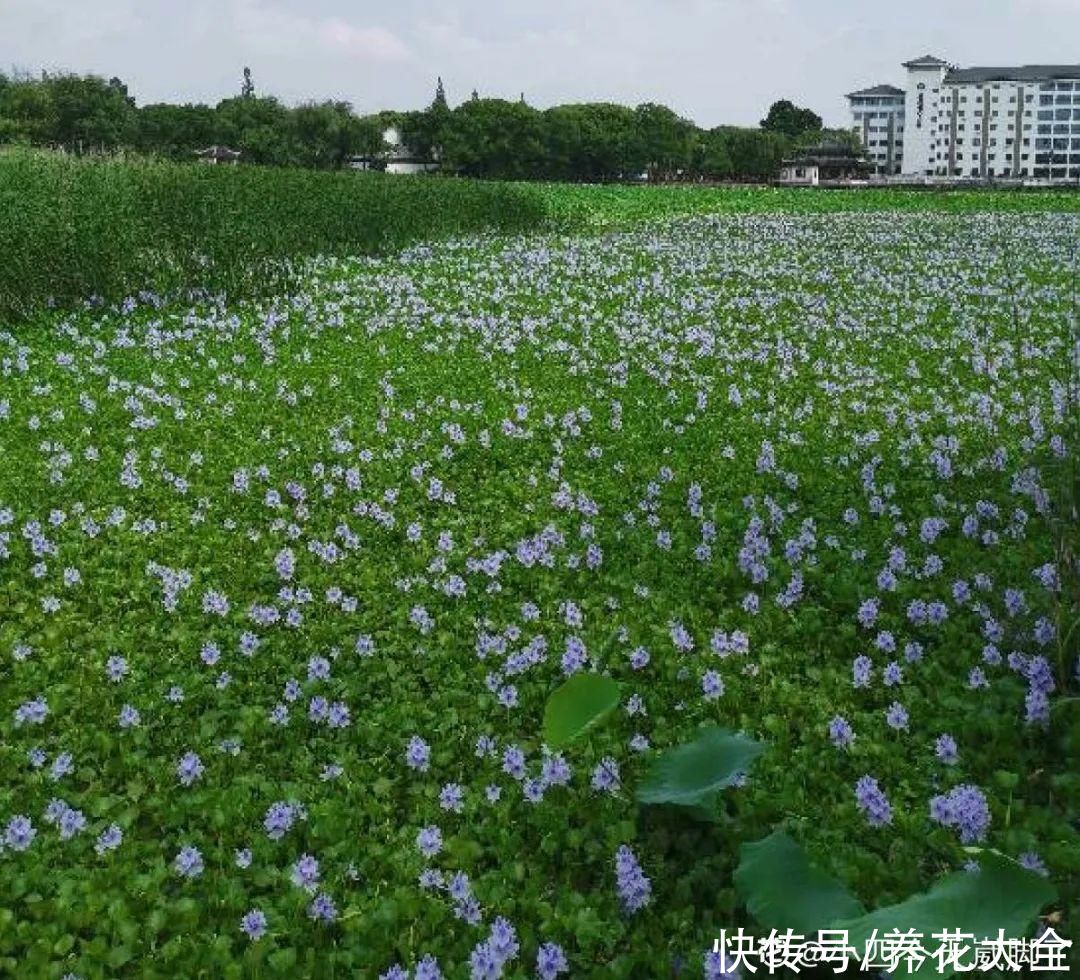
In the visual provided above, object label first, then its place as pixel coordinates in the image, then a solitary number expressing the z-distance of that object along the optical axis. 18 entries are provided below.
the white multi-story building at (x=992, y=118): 133.25
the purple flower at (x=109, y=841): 3.46
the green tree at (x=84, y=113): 81.81
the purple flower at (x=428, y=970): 2.77
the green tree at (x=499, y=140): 86.94
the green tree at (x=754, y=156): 105.00
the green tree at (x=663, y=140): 93.03
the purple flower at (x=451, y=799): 3.65
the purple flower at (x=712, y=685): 4.19
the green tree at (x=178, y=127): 86.00
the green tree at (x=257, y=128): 74.19
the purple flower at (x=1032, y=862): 3.04
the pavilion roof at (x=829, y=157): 108.00
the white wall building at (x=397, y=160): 89.94
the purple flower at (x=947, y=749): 3.74
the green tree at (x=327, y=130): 81.81
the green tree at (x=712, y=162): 100.94
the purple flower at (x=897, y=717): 3.95
